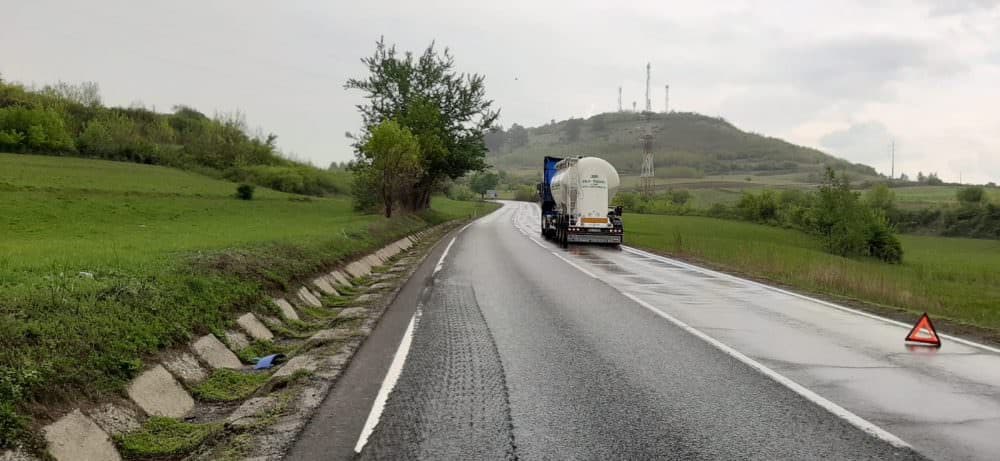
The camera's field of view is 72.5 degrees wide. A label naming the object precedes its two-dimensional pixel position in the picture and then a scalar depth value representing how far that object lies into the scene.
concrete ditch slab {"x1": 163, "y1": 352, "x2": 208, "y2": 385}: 6.73
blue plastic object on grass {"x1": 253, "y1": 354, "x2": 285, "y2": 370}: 7.90
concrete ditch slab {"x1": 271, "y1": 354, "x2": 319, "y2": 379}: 7.30
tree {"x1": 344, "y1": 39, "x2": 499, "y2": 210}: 49.88
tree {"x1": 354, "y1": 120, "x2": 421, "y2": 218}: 35.38
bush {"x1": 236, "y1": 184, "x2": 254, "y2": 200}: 52.88
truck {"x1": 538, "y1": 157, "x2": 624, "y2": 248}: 30.34
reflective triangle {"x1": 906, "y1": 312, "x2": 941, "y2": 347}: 9.30
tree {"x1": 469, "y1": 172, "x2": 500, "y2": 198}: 150.88
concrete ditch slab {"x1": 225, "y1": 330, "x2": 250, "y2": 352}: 8.38
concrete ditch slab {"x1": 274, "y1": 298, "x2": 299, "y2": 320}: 10.83
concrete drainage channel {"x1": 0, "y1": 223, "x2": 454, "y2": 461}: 4.92
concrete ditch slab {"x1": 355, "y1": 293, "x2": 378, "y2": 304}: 12.90
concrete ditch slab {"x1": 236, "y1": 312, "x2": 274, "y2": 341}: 9.12
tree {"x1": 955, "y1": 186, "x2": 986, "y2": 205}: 73.19
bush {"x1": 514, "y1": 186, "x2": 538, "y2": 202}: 138.18
